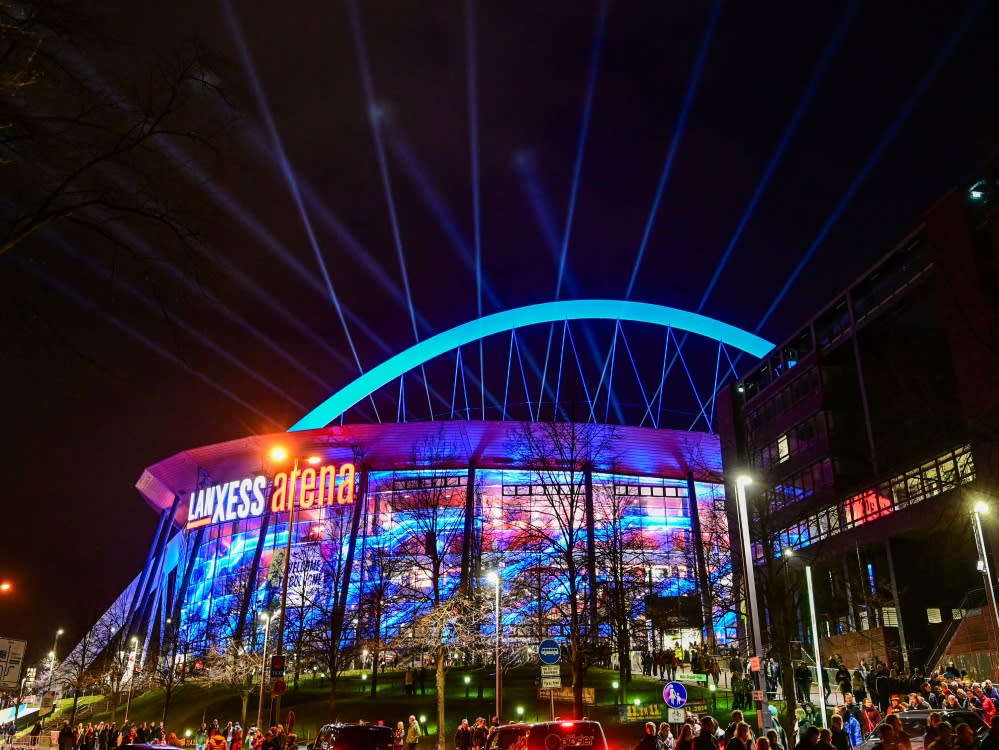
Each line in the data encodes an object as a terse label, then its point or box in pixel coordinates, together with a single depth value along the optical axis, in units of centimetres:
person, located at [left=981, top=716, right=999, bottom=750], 985
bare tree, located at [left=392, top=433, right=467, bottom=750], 5209
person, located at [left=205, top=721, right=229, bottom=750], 2216
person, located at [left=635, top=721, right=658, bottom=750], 1371
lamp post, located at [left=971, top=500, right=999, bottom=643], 2872
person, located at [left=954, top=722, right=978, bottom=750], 1012
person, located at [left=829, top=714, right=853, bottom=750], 1291
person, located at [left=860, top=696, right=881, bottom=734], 1895
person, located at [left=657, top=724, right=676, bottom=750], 1947
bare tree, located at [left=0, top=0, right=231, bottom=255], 914
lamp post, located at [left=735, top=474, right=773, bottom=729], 2230
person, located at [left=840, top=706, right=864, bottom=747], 2189
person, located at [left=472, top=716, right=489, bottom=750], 2394
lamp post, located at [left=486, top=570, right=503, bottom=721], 2752
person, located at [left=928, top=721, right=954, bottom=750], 1035
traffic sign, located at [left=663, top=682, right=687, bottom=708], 1727
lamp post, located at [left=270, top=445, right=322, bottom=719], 2679
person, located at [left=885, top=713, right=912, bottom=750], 1163
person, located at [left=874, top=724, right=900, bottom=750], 1146
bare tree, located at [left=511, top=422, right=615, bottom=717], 2973
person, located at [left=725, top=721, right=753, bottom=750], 1110
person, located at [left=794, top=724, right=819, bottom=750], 1103
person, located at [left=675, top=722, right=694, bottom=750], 1297
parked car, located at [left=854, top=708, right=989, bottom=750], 1437
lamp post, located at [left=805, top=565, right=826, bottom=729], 2584
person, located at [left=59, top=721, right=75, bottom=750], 2891
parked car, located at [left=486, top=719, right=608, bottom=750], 1473
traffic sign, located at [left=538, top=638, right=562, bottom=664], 2039
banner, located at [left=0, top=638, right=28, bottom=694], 1978
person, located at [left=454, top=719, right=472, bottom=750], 2450
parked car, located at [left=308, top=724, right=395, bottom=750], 1900
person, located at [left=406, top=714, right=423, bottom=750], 2692
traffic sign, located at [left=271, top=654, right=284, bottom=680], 2378
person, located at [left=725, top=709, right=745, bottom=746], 1266
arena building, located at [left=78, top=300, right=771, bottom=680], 6550
